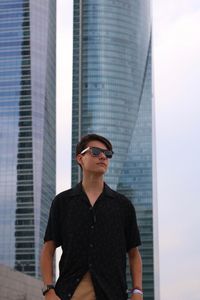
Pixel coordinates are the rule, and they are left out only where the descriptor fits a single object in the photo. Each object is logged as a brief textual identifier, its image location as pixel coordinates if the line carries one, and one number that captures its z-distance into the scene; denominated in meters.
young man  4.04
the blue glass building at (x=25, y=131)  132.88
